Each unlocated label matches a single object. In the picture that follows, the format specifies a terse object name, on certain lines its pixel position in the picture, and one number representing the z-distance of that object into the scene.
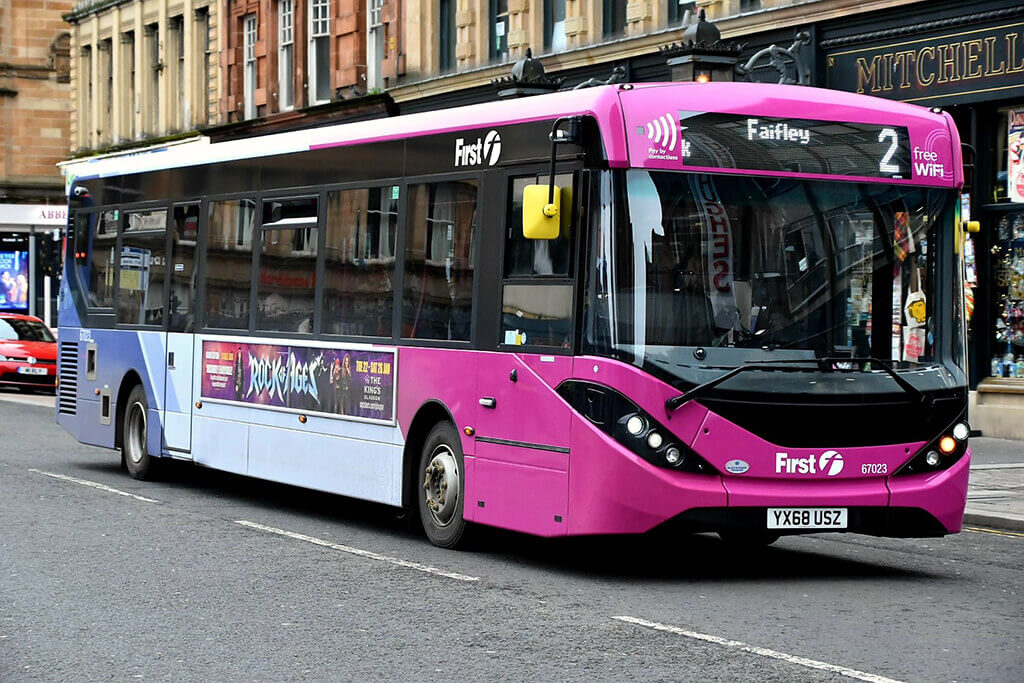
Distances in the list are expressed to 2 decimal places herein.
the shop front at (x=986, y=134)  20.91
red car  35.22
